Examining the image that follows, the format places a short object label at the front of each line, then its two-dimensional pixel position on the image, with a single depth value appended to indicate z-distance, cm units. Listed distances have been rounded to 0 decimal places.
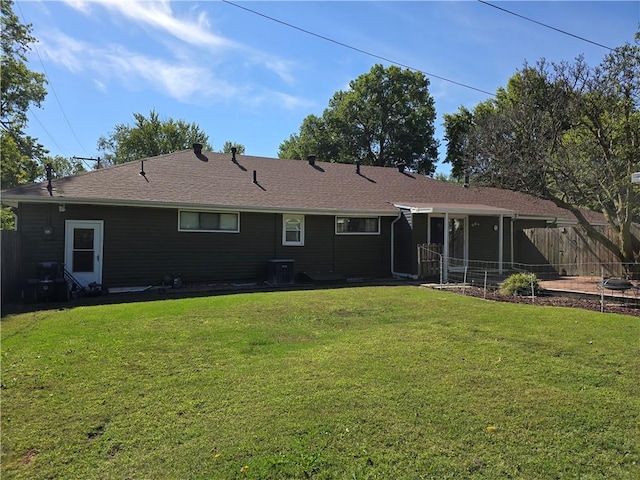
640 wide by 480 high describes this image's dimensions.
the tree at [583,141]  1344
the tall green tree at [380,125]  4047
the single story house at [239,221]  1195
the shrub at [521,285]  1116
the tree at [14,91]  2077
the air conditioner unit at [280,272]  1380
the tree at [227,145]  5294
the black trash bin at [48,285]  1014
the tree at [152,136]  4272
